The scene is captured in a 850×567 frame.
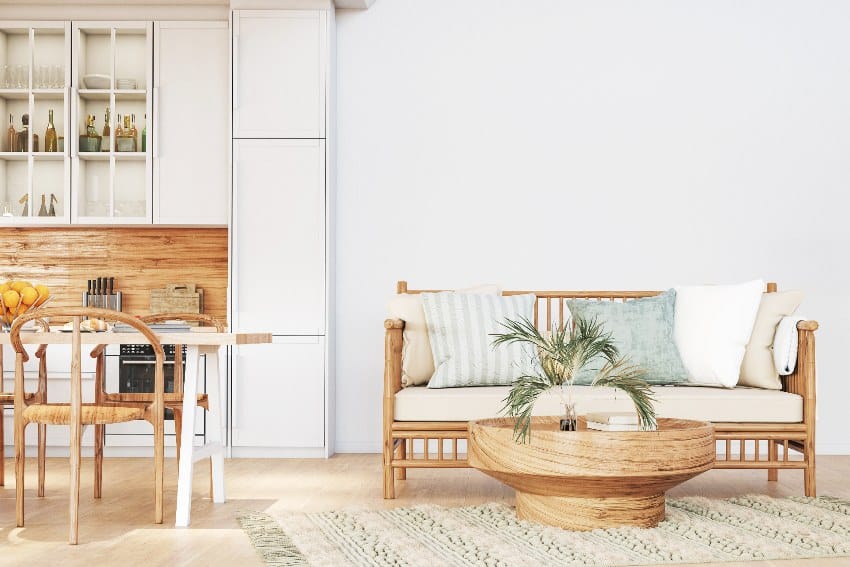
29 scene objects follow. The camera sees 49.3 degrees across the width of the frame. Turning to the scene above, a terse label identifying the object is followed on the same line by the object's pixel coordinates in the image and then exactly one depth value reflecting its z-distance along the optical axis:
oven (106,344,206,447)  4.78
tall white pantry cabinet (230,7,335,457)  4.77
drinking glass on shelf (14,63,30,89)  5.07
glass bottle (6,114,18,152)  5.08
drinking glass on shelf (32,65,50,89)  5.06
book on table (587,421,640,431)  2.89
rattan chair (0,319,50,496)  3.44
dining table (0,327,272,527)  2.95
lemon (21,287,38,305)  3.34
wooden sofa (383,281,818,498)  3.49
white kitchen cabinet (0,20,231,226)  4.98
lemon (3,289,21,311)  3.29
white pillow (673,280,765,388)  3.82
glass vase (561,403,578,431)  2.92
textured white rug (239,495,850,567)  2.56
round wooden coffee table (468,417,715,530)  2.75
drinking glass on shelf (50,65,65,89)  5.06
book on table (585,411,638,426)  2.89
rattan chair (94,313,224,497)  3.39
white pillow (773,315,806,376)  3.68
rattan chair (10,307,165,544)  2.82
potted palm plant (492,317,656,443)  2.84
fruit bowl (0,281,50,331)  3.30
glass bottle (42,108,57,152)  5.08
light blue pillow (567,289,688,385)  3.88
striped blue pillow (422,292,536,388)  3.80
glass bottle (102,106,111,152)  5.05
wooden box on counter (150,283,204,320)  5.16
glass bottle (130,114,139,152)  5.06
